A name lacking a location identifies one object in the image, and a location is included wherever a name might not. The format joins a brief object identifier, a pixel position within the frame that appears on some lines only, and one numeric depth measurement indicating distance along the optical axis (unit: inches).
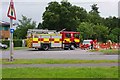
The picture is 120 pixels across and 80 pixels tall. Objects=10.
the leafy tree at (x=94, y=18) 3239.2
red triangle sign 726.5
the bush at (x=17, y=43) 2455.2
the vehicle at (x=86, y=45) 1825.1
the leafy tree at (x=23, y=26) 3161.7
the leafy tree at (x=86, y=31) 2628.0
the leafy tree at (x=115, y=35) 2617.6
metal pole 753.0
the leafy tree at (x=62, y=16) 3021.7
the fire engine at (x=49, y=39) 1630.2
